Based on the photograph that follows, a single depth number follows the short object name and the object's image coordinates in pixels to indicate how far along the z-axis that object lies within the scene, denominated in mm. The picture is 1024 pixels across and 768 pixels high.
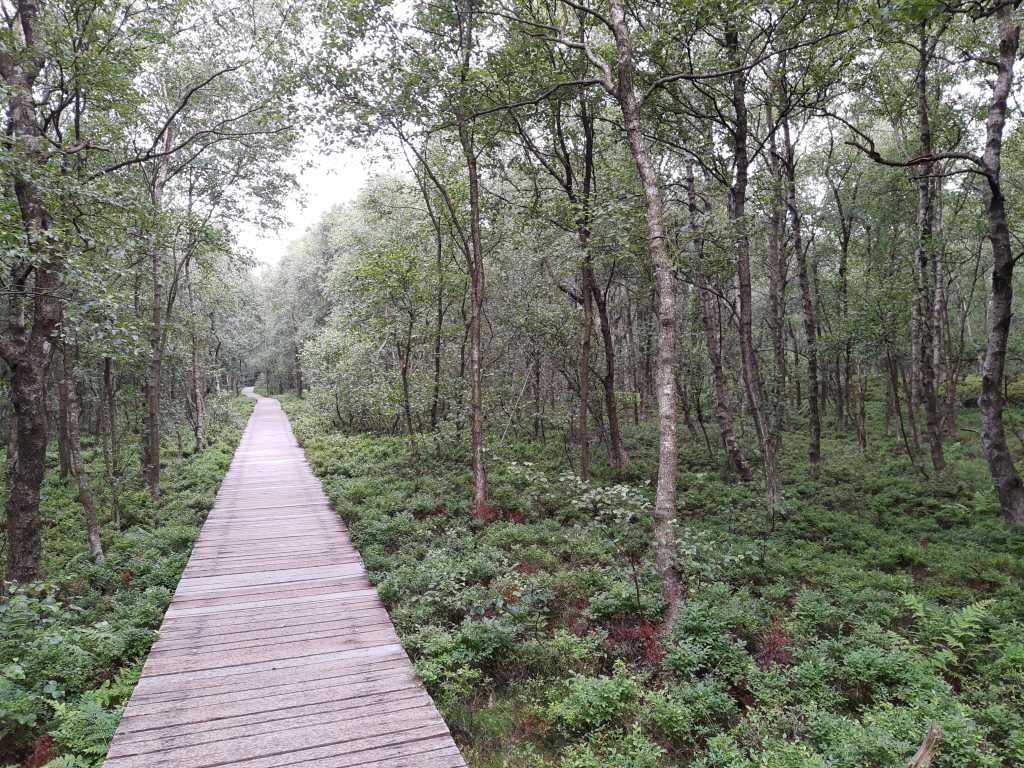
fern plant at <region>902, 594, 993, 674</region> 5011
